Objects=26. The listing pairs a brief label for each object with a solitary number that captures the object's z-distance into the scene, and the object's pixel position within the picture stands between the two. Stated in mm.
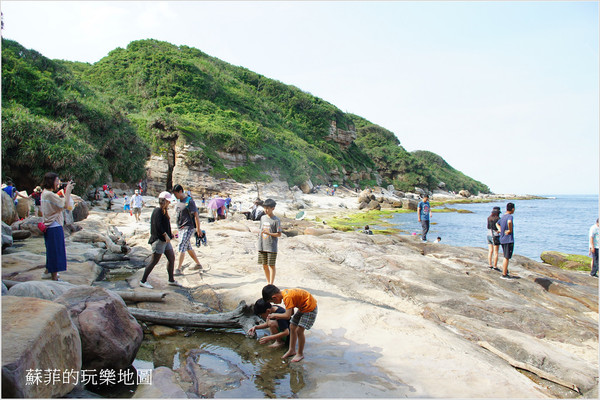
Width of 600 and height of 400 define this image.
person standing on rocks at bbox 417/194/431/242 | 14055
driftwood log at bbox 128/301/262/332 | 5047
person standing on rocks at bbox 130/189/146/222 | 16109
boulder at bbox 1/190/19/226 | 9656
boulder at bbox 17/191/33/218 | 11867
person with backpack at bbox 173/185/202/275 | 7734
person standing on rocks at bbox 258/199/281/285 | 6516
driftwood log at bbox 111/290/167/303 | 5664
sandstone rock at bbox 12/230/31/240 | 9189
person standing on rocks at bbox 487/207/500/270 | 10062
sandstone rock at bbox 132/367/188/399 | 3355
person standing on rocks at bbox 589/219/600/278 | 10541
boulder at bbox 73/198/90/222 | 13641
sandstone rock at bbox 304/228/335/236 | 15269
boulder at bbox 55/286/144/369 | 3660
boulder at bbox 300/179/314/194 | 40562
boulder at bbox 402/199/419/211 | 39344
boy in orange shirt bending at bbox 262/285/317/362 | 4410
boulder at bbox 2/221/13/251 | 7839
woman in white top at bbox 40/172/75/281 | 5832
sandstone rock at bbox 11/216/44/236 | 9777
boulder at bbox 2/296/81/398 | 2641
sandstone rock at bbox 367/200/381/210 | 36219
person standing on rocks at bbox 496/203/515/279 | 9359
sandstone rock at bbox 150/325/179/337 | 4891
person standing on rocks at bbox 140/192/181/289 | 6656
